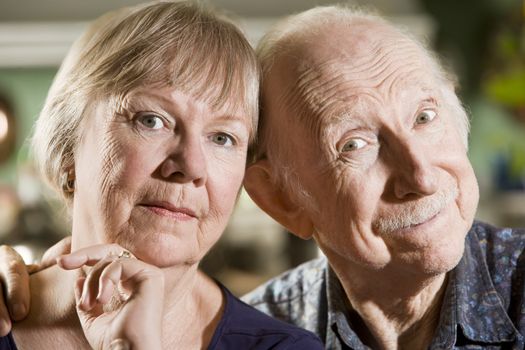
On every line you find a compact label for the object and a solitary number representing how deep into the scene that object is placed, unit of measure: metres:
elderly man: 1.54
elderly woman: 1.35
